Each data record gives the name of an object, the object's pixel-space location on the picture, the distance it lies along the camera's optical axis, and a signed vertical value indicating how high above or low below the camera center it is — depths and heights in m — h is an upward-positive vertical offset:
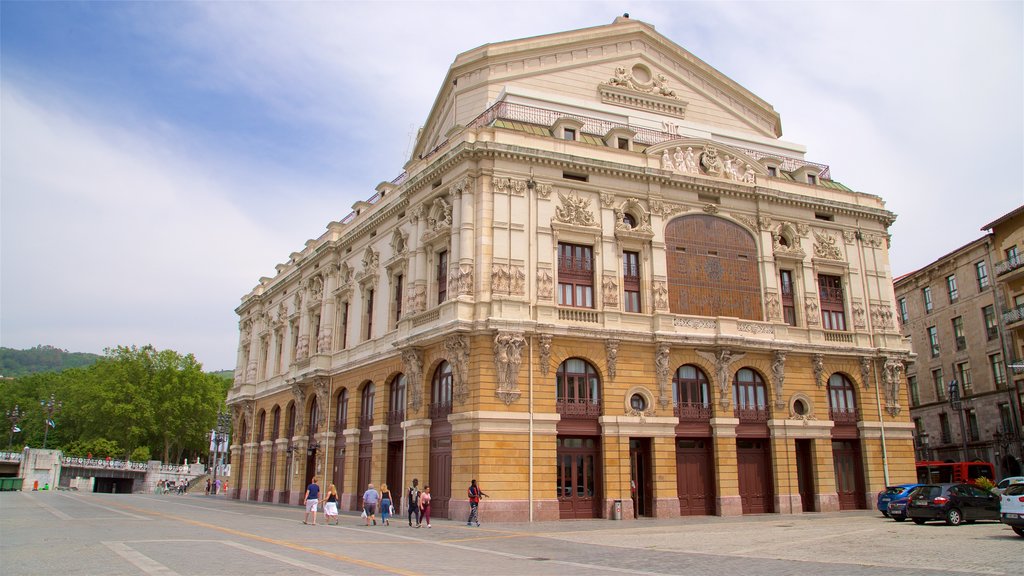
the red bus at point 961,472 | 47.25 -0.24
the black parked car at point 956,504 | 26.91 -1.28
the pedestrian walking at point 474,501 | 28.45 -1.16
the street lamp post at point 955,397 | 45.81 +4.32
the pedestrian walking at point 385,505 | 30.30 -1.37
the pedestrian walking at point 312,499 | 29.40 -1.09
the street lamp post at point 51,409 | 92.25 +8.02
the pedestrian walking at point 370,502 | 29.52 -1.22
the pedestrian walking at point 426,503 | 28.83 -1.26
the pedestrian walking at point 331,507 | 30.34 -1.44
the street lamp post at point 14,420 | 86.00 +6.46
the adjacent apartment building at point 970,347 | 51.81 +9.09
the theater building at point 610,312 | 32.88 +7.76
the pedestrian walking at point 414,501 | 29.47 -1.18
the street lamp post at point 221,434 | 78.75 +4.45
